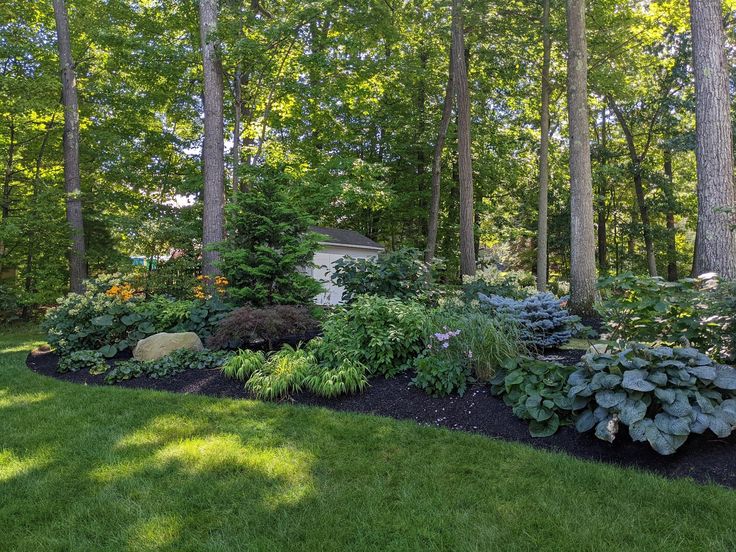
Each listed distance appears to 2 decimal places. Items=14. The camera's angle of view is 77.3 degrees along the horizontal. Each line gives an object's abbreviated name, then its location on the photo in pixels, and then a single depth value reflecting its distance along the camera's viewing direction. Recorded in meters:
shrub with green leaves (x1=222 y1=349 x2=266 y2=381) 4.69
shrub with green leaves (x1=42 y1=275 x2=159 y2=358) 6.02
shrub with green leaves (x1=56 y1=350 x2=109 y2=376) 5.54
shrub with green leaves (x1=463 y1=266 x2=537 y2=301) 6.75
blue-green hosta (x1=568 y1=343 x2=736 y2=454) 2.56
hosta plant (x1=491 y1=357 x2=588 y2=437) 3.14
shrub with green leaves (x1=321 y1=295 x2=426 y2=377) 4.50
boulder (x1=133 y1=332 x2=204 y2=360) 5.49
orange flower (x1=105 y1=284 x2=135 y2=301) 6.46
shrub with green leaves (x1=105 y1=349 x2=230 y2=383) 5.11
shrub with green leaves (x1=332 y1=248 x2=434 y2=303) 6.22
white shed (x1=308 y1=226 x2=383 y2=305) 14.01
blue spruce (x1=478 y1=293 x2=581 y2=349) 5.09
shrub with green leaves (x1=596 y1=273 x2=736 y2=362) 3.28
